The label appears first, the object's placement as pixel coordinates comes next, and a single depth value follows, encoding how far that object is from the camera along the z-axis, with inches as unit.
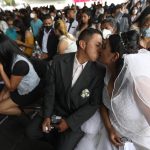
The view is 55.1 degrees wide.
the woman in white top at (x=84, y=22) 93.7
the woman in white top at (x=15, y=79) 53.3
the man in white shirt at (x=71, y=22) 103.9
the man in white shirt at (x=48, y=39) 83.9
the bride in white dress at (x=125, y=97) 34.8
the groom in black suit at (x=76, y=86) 44.1
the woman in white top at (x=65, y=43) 68.0
